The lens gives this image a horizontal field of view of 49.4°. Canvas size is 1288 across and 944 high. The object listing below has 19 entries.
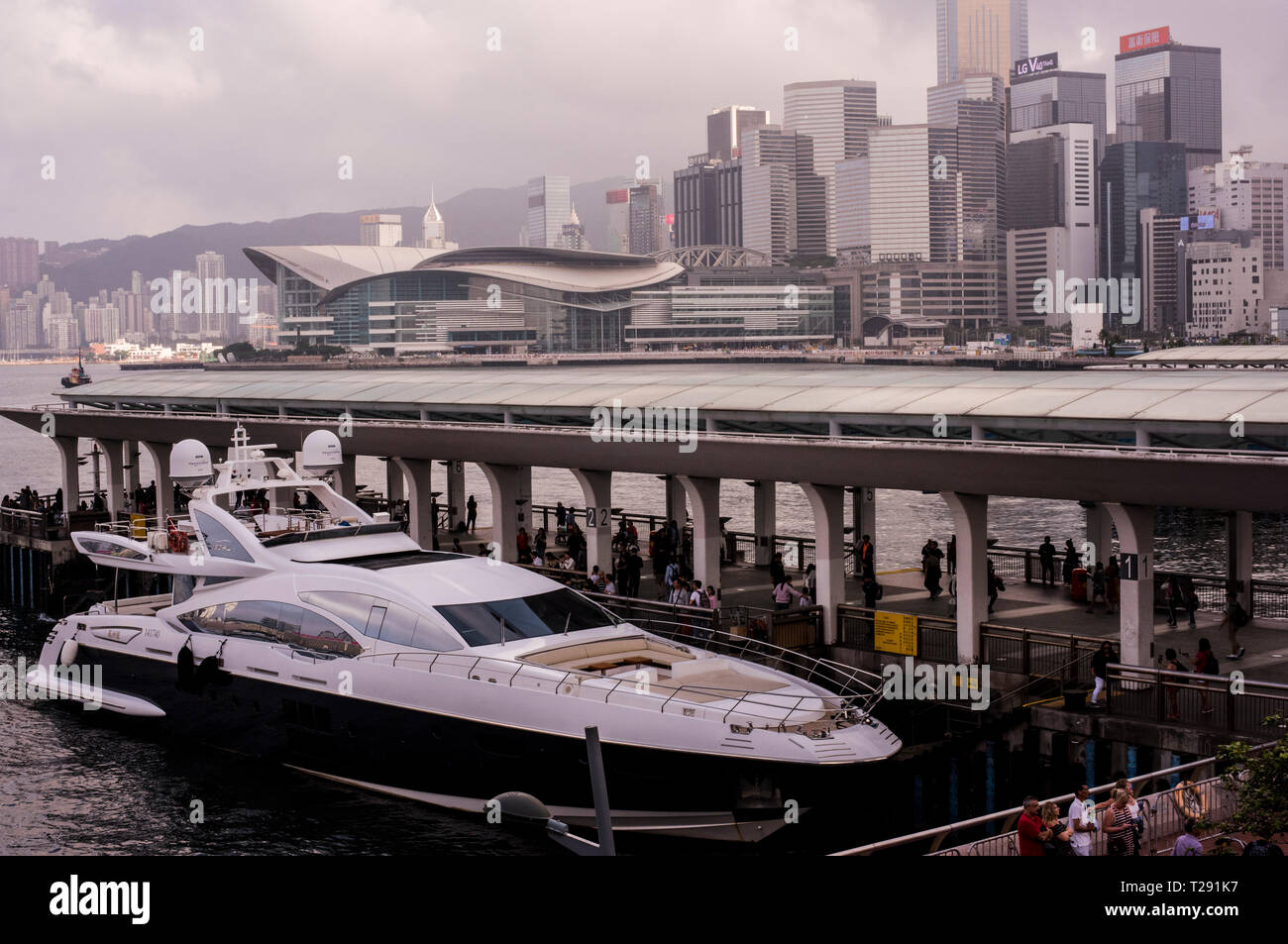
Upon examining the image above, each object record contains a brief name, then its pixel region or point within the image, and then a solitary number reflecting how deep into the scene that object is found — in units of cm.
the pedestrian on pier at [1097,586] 3183
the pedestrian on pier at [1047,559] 3503
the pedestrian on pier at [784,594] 3238
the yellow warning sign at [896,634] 2869
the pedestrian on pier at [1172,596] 2981
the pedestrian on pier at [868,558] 3388
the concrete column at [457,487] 5553
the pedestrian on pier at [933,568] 3366
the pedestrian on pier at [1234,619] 2706
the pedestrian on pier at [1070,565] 3495
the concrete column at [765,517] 4134
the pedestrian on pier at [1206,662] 2455
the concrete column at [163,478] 5247
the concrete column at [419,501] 4275
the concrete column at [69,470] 5753
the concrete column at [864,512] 4116
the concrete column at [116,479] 5600
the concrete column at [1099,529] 3747
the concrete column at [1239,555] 3061
